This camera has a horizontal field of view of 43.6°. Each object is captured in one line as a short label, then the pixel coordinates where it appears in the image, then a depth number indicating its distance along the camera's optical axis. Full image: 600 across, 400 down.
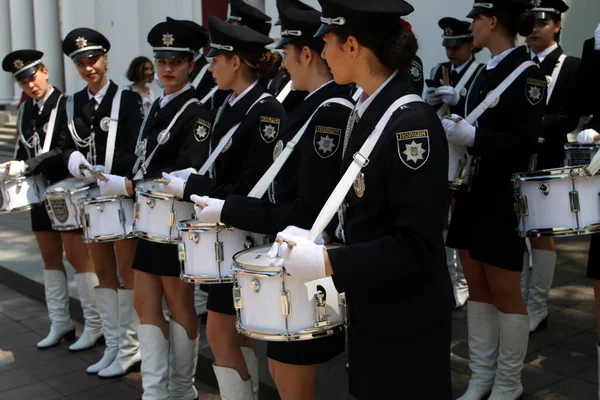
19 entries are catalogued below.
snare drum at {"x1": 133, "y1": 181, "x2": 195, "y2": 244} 3.76
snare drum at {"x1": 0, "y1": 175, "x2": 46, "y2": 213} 5.31
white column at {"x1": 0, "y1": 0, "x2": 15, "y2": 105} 18.84
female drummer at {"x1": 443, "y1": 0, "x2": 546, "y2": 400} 3.67
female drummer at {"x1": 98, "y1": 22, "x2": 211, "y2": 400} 4.11
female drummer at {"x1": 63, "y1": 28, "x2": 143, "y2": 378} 4.87
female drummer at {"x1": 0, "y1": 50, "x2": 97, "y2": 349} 5.35
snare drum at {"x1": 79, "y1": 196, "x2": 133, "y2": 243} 4.33
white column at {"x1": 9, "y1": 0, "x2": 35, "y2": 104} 18.11
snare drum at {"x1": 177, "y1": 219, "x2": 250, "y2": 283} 3.34
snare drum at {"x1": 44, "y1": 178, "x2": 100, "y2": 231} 4.75
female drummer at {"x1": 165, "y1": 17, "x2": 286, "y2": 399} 3.51
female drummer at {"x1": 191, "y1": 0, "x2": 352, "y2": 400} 2.80
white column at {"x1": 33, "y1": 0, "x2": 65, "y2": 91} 17.25
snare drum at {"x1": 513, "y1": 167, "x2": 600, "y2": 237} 3.30
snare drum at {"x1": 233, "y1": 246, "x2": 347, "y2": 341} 2.54
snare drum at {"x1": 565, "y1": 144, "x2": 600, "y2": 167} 3.60
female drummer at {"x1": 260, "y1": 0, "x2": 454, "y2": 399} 2.24
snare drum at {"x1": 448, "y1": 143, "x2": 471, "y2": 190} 3.73
